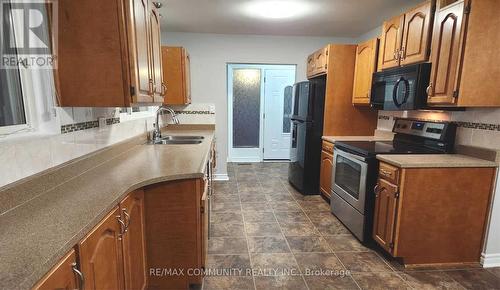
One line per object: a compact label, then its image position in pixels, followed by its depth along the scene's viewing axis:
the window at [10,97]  1.10
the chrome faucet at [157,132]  2.94
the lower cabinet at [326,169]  3.29
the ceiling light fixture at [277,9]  2.81
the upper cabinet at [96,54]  1.36
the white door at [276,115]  5.45
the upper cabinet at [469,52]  1.81
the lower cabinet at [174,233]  1.62
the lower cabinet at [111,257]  0.85
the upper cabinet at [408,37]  2.13
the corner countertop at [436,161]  1.96
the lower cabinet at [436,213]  2.00
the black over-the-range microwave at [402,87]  2.17
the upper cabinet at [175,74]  3.41
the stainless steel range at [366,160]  2.30
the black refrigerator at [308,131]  3.43
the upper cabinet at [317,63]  3.41
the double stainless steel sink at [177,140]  2.98
